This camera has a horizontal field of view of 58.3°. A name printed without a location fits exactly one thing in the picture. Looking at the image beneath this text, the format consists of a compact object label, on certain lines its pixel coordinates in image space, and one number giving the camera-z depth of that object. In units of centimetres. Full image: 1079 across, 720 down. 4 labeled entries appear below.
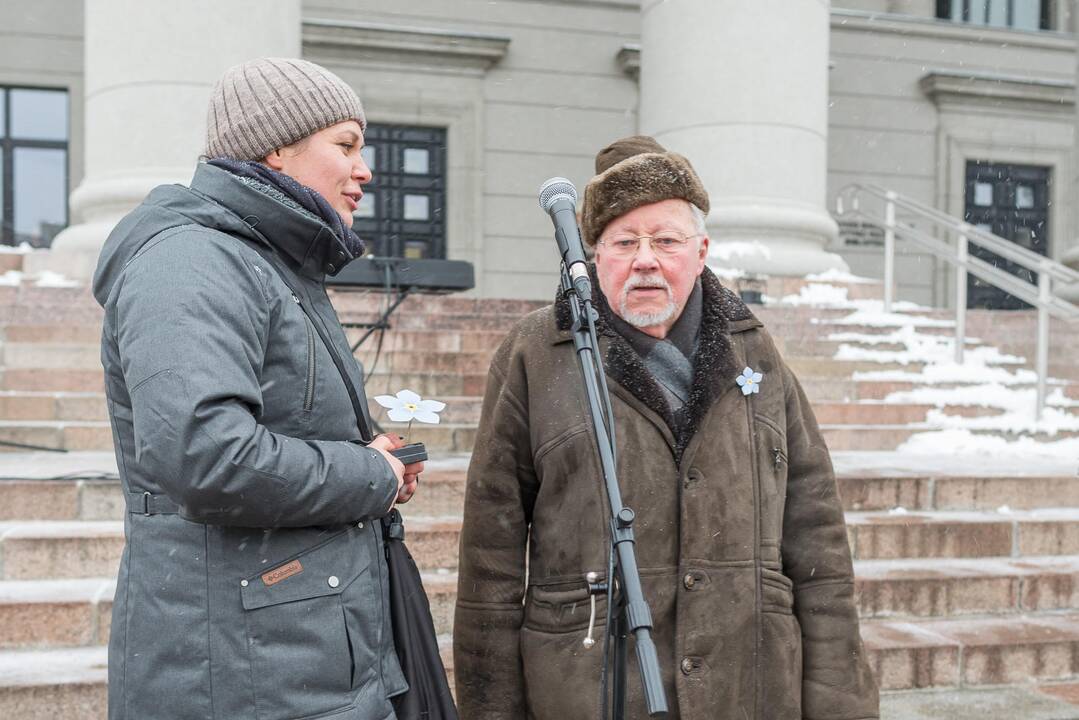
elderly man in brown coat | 207
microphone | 182
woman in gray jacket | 146
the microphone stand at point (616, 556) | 147
